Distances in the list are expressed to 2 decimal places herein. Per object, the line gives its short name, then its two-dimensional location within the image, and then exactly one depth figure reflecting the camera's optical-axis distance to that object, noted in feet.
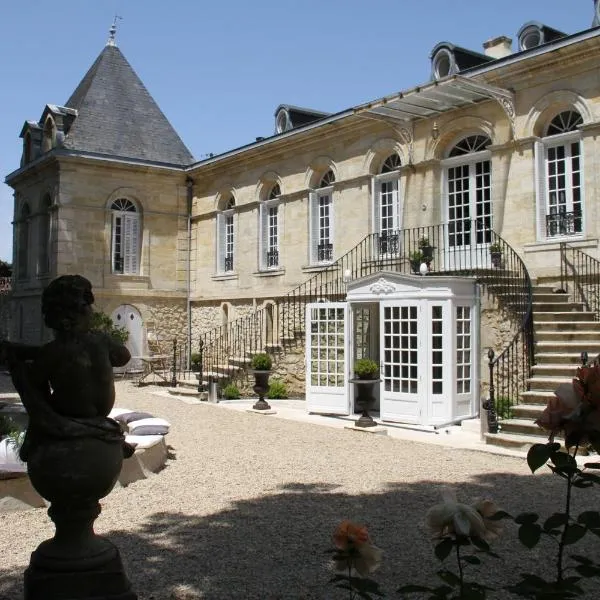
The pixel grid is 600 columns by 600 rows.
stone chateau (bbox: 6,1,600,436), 35.73
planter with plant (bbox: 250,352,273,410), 40.22
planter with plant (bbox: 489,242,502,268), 39.10
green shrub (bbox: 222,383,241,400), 46.52
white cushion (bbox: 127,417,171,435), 24.97
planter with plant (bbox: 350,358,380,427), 33.60
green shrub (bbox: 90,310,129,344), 57.52
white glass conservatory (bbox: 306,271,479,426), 34.06
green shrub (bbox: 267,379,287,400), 46.80
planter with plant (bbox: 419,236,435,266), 41.93
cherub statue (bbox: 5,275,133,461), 9.23
